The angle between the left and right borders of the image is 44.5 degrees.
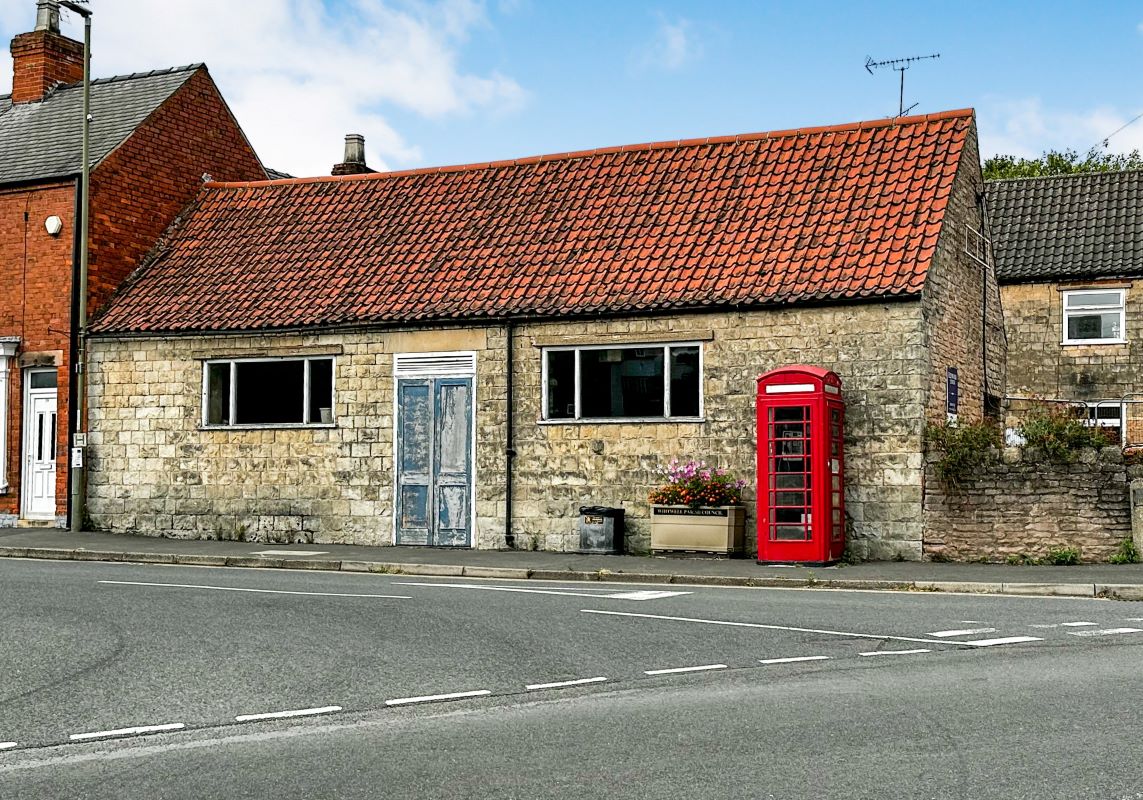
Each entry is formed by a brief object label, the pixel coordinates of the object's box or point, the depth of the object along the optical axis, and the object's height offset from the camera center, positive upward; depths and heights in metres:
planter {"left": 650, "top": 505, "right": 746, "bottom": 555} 19.72 -0.81
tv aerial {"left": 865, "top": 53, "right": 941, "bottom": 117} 28.05 +8.31
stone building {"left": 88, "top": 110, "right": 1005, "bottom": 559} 20.02 +2.05
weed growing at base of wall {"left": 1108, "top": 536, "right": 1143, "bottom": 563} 17.84 -1.06
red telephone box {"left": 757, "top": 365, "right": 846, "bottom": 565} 18.31 +0.08
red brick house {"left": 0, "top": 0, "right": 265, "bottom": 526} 25.30 +4.35
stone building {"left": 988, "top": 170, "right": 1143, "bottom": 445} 32.28 +4.02
